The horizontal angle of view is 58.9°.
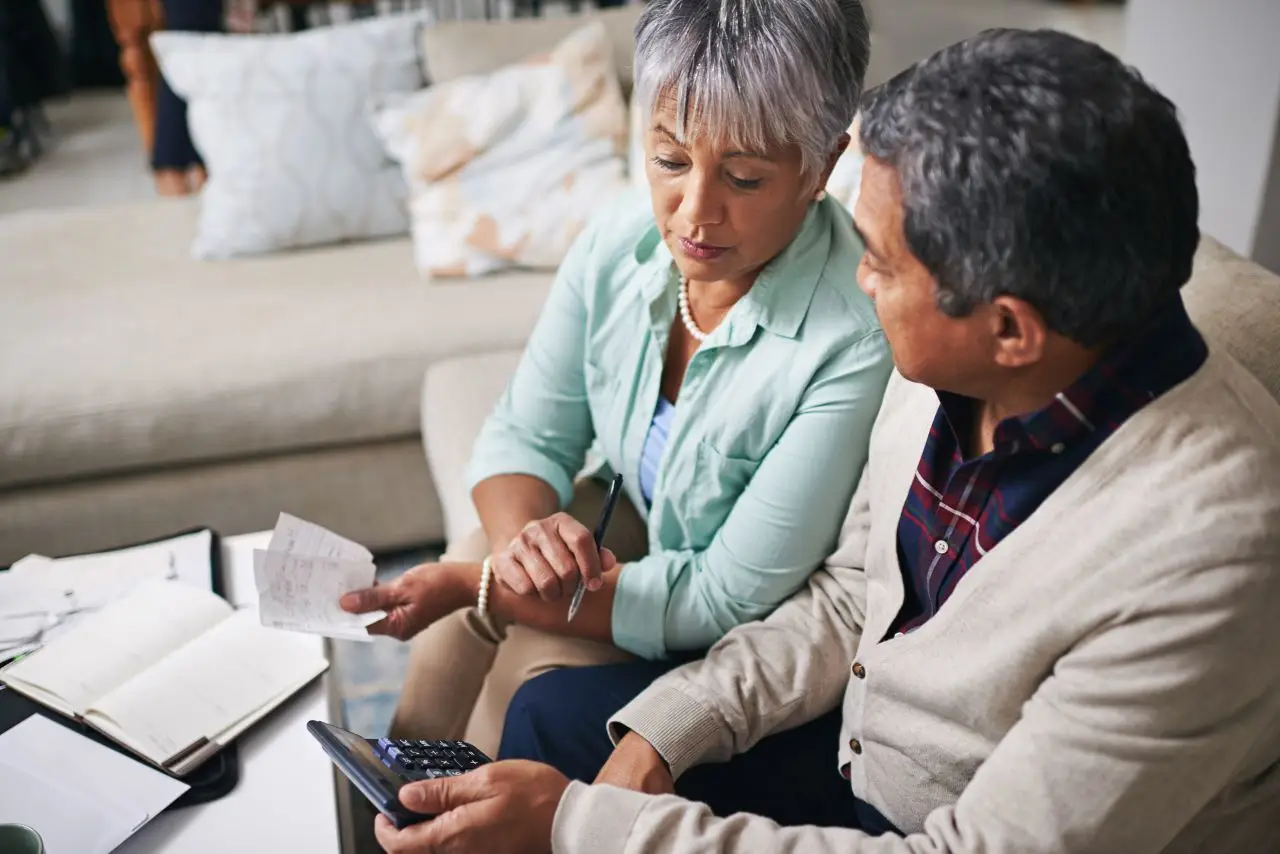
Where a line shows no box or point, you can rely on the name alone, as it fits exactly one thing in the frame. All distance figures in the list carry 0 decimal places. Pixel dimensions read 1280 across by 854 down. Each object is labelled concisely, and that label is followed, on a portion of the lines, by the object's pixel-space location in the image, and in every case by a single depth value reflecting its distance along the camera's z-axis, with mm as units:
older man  775
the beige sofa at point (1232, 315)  1050
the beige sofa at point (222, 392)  2002
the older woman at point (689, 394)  1104
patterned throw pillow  2340
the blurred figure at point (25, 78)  4160
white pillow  2365
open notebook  1149
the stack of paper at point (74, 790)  1042
